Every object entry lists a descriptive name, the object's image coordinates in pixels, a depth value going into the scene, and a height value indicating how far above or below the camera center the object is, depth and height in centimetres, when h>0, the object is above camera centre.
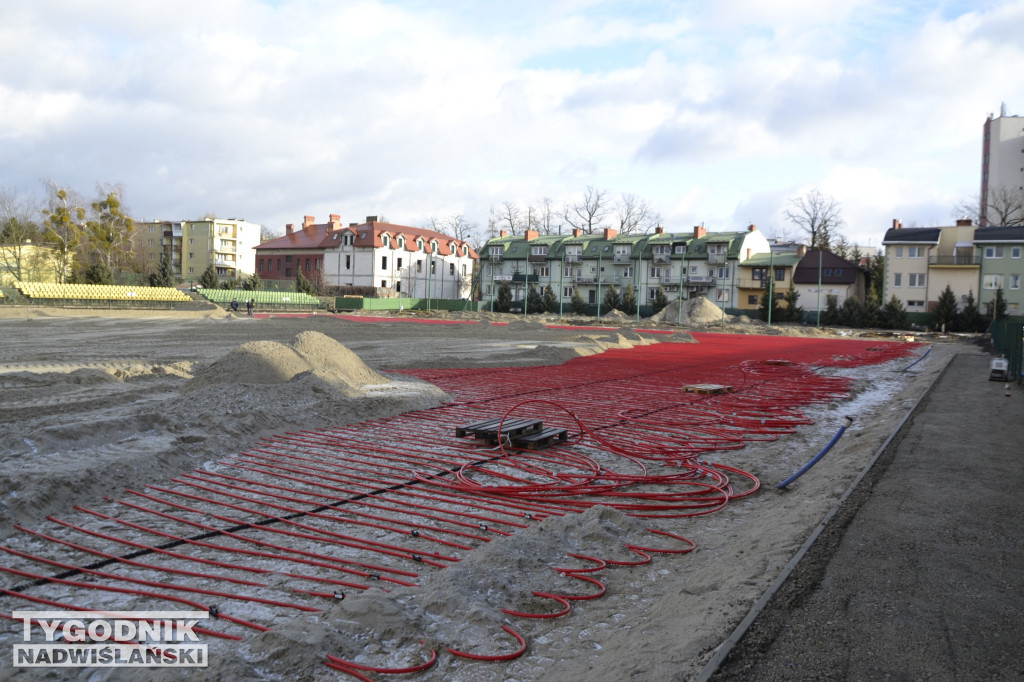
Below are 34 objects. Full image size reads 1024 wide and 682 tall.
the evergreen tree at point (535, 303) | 7575 +59
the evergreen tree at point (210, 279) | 6869 +186
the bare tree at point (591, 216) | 9769 +1306
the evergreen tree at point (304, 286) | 7000 +149
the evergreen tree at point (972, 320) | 5472 +20
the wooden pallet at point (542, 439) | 980 -184
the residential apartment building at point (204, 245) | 11156 +846
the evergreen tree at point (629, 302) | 7206 +97
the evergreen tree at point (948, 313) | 5541 +70
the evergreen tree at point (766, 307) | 6419 +86
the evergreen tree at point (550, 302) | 7512 +74
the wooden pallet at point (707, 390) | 1574 -169
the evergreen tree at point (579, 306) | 7363 +43
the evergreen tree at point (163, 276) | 6357 +186
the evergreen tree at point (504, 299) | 7693 +91
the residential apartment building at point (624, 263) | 7281 +536
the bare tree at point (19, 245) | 6612 +445
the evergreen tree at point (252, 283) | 6706 +155
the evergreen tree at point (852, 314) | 5884 +42
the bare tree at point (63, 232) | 6725 +586
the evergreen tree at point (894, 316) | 5747 +31
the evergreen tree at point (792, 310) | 6259 +61
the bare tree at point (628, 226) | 9669 +1173
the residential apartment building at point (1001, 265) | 5781 +485
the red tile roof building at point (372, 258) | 7562 +503
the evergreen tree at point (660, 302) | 7156 +108
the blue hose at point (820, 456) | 844 -193
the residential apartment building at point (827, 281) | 6569 +348
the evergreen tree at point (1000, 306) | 5336 +137
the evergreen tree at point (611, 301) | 7344 +104
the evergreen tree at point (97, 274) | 5722 +162
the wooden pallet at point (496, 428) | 985 -172
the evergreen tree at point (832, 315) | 6028 +29
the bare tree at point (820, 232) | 8193 +1005
